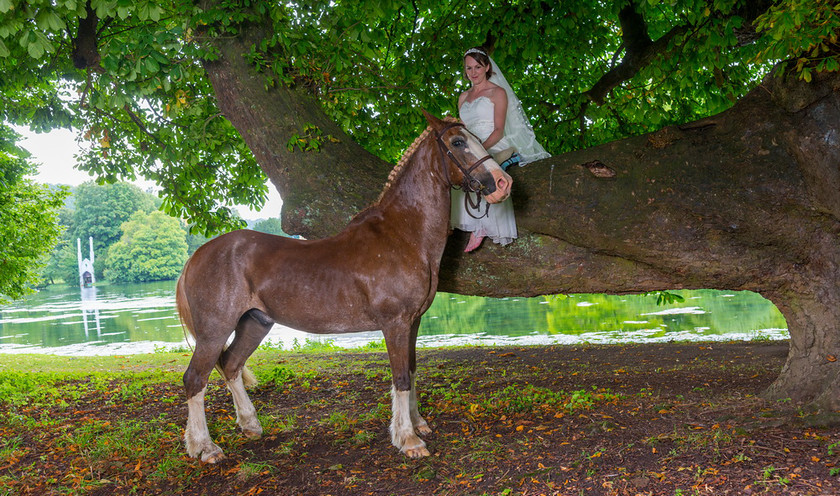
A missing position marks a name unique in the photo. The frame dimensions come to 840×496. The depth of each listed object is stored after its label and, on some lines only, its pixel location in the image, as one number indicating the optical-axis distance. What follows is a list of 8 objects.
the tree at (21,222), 13.71
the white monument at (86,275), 63.78
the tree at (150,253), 61.03
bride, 5.42
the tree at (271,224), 53.45
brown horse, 4.89
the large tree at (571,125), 5.03
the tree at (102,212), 69.22
